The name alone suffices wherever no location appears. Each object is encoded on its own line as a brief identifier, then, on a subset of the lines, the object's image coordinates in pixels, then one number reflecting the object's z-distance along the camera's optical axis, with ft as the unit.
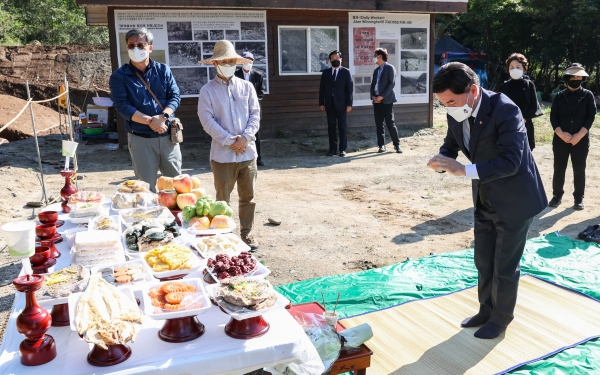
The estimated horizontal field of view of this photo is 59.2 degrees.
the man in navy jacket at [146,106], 16.26
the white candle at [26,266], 7.34
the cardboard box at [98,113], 45.98
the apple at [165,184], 14.21
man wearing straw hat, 16.34
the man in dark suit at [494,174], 10.63
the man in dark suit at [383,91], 35.94
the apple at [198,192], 14.02
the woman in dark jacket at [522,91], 23.12
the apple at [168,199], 13.50
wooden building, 37.99
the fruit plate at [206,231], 11.10
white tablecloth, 6.62
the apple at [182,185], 13.80
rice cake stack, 9.11
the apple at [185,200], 13.23
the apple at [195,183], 14.35
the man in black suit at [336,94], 36.17
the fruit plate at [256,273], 8.39
